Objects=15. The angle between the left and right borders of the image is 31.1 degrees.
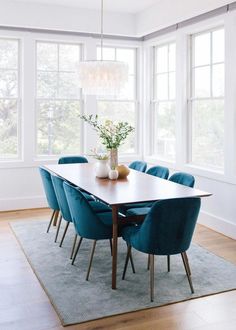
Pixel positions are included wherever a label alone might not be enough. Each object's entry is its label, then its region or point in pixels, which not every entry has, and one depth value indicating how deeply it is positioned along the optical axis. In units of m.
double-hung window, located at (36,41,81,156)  6.60
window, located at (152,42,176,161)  6.57
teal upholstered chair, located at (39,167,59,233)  4.76
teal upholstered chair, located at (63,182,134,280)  3.59
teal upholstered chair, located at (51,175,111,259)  4.20
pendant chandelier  4.51
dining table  3.48
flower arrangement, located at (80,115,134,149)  4.55
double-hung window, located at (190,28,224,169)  5.41
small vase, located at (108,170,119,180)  4.50
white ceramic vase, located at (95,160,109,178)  4.57
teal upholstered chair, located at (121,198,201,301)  3.18
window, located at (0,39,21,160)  6.37
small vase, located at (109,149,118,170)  4.55
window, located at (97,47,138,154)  7.07
